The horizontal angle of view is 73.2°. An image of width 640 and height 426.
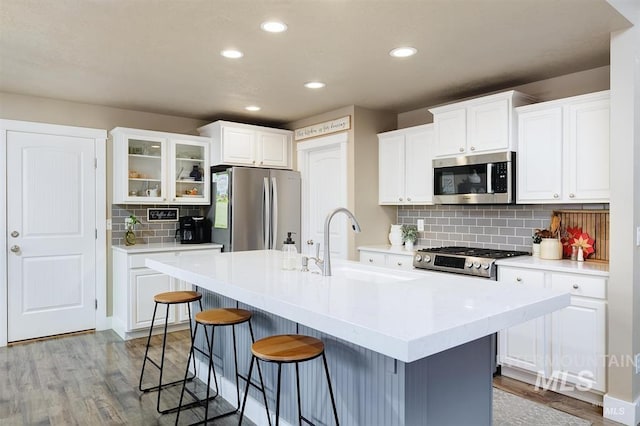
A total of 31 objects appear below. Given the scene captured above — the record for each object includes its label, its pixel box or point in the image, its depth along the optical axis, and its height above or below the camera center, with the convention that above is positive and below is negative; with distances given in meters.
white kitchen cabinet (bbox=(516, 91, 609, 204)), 2.98 +0.44
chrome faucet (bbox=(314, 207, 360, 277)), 2.30 -0.22
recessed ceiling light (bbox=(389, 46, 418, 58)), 2.94 +1.11
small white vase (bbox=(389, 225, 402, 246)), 4.68 -0.27
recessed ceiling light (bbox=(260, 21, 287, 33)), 2.56 +1.11
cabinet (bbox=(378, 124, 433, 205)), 4.24 +0.46
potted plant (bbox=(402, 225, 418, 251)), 4.49 -0.26
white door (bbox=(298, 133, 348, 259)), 4.68 +0.28
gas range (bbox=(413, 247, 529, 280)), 3.35 -0.41
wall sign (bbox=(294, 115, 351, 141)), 4.58 +0.93
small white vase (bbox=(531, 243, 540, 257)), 3.50 -0.32
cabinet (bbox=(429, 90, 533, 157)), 3.47 +0.74
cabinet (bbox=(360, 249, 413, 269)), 4.10 -0.48
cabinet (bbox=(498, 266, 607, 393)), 2.81 -0.90
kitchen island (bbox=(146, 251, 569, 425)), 1.40 -0.40
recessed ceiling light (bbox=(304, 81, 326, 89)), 3.72 +1.11
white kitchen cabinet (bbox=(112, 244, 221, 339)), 4.24 -0.81
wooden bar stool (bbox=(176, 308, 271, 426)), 2.41 -0.62
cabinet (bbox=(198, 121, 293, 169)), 4.86 +0.77
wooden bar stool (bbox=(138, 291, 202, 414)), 2.83 -0.60
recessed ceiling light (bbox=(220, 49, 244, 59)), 3.00 +1.11
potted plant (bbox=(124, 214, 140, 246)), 4.66 -0.22
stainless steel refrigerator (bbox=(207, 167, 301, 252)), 4.74 +0.03
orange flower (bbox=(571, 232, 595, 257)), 3.30 -0.25
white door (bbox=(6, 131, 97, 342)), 4.13 -0.24
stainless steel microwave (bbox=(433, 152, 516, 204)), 3.49 +0.28
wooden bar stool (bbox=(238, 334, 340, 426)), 1.80 -0.61
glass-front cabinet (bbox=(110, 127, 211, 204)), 4.51 +0.47
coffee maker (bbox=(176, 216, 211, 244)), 4.86 -0.23
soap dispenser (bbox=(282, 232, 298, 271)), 2.57 -0.27
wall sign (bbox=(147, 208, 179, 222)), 4.90 -0.06
